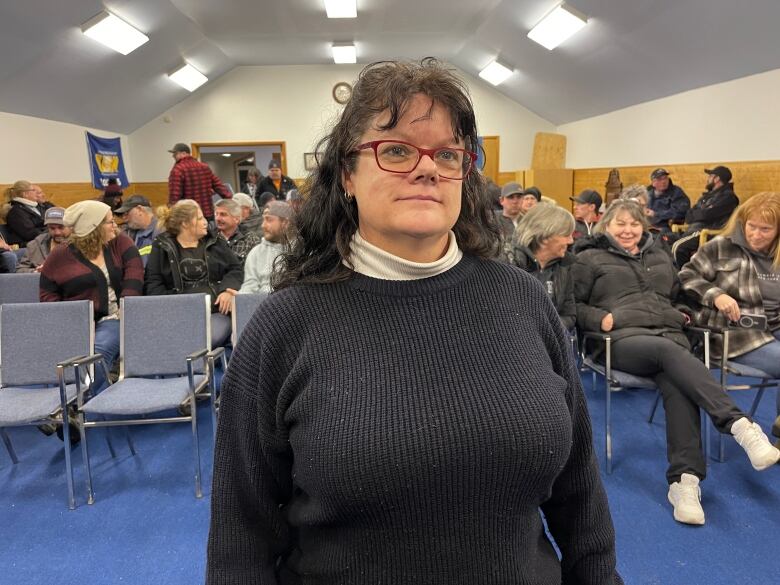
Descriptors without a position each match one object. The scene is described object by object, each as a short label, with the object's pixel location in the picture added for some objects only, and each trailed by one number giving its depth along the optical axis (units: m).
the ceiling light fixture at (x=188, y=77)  8.55
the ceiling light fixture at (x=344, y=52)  8.51
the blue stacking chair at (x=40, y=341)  2.68
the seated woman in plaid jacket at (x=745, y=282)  2.69
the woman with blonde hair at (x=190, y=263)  3.38
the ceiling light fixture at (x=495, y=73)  8.90
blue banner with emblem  8.71
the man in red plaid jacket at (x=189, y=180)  5.73
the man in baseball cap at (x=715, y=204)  5.52
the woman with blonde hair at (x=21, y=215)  5.53
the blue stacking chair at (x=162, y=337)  2.74
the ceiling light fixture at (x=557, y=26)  6.04
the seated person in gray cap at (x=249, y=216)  4.59
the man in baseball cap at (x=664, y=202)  6.39
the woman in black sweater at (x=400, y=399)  0.77
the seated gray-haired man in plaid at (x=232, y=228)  4.31
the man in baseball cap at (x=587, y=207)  4.55
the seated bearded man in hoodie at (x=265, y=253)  3.51
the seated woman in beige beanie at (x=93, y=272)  3.10
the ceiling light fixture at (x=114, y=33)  5.83
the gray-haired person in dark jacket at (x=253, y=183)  7.82
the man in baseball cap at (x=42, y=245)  4.23
